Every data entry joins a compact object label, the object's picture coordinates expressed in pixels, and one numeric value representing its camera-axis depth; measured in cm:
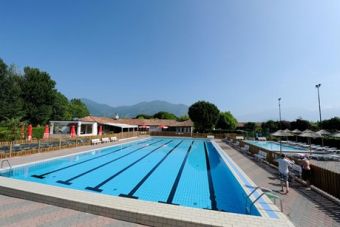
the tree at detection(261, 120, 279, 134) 4639
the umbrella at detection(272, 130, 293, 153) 1868
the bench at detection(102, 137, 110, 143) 2322
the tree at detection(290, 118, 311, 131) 3706
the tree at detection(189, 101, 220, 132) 4384
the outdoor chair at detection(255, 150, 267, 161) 1304
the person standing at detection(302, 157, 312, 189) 765
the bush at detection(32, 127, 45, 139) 2303
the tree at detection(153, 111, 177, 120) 8906
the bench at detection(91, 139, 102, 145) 2080
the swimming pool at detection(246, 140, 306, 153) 2218
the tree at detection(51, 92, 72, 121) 3578
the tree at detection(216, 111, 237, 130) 5638
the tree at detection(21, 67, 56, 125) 3146
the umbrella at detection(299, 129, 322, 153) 1588
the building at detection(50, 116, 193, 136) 2859
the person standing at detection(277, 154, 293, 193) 739
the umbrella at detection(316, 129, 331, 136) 1823
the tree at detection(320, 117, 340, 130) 3016
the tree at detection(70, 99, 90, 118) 5972
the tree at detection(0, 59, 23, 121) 2736
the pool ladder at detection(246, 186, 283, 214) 534
